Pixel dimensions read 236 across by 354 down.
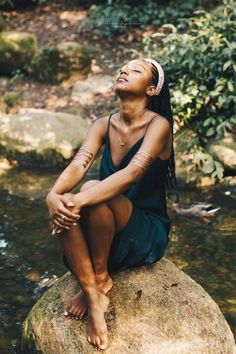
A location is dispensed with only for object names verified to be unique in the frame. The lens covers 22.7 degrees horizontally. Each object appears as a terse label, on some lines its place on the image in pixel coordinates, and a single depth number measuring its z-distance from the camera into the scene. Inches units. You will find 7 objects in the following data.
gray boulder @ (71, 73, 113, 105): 411.2
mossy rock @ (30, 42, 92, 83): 440.7
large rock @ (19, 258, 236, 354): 138.9
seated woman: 133.1
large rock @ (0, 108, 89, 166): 339.0
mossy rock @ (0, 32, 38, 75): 459.5
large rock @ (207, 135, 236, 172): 309.6
